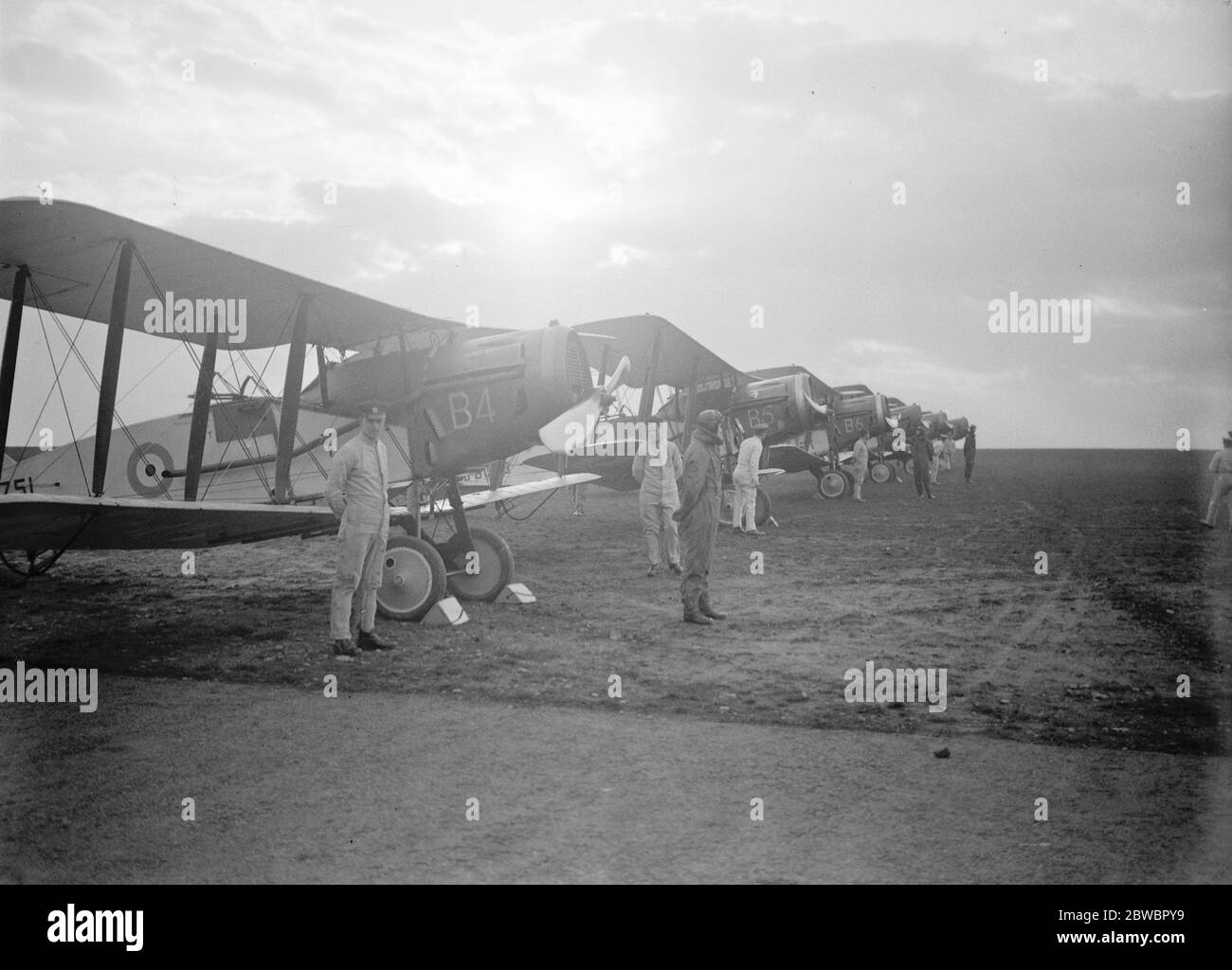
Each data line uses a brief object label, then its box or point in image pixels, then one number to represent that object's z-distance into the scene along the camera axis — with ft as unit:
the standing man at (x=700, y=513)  25.41
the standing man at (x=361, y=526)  20.97
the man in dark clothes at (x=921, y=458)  77.61
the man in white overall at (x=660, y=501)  37.04
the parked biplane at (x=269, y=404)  21.13
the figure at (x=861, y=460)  77.56
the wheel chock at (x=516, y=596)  28.84
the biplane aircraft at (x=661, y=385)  47.26
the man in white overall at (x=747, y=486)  48.47
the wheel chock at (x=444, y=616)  24.77
